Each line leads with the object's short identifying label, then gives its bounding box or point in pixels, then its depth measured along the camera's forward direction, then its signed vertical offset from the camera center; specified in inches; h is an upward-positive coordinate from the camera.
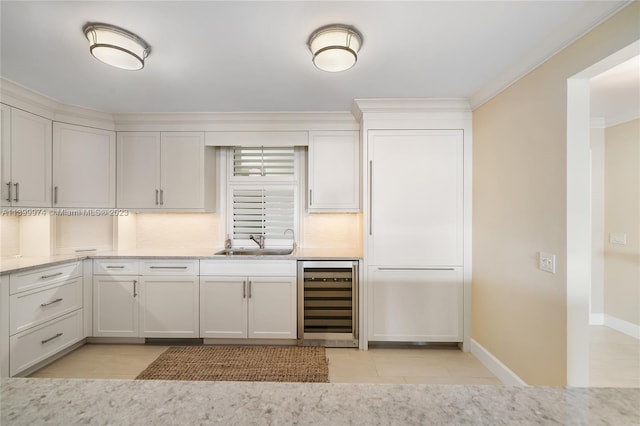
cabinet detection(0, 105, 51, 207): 96.1 +19.5
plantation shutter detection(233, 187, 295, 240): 137.4 +0.6
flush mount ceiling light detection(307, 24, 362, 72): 65.6 +42.2
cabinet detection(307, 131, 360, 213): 121.9 +19.1
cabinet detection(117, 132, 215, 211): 124.3 +19.5
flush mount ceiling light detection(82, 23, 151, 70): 65.2 +41.6
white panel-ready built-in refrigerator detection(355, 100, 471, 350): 109.3 -5.1
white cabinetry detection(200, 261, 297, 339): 111.5 -36.3
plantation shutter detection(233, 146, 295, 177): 137.1 +26.3
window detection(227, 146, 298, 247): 137.1 +9.3
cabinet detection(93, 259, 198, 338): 112.2 -37.4
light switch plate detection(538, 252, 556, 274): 71.4 -13.0
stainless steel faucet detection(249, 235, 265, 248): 134.6 -13.8
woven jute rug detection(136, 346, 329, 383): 92.1 -55.5
